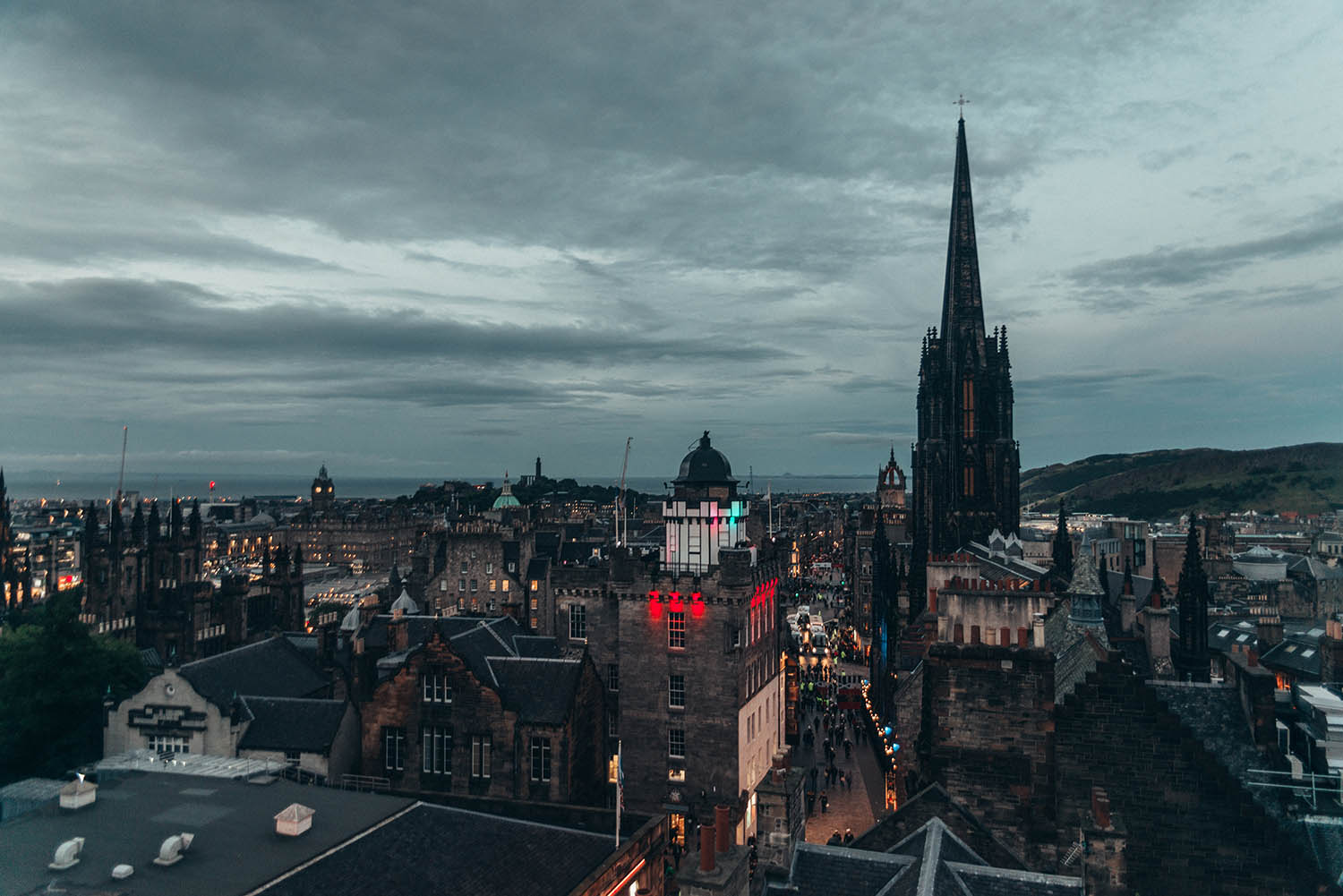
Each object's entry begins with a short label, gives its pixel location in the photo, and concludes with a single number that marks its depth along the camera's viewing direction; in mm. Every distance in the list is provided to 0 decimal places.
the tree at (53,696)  39812
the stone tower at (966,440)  79750
